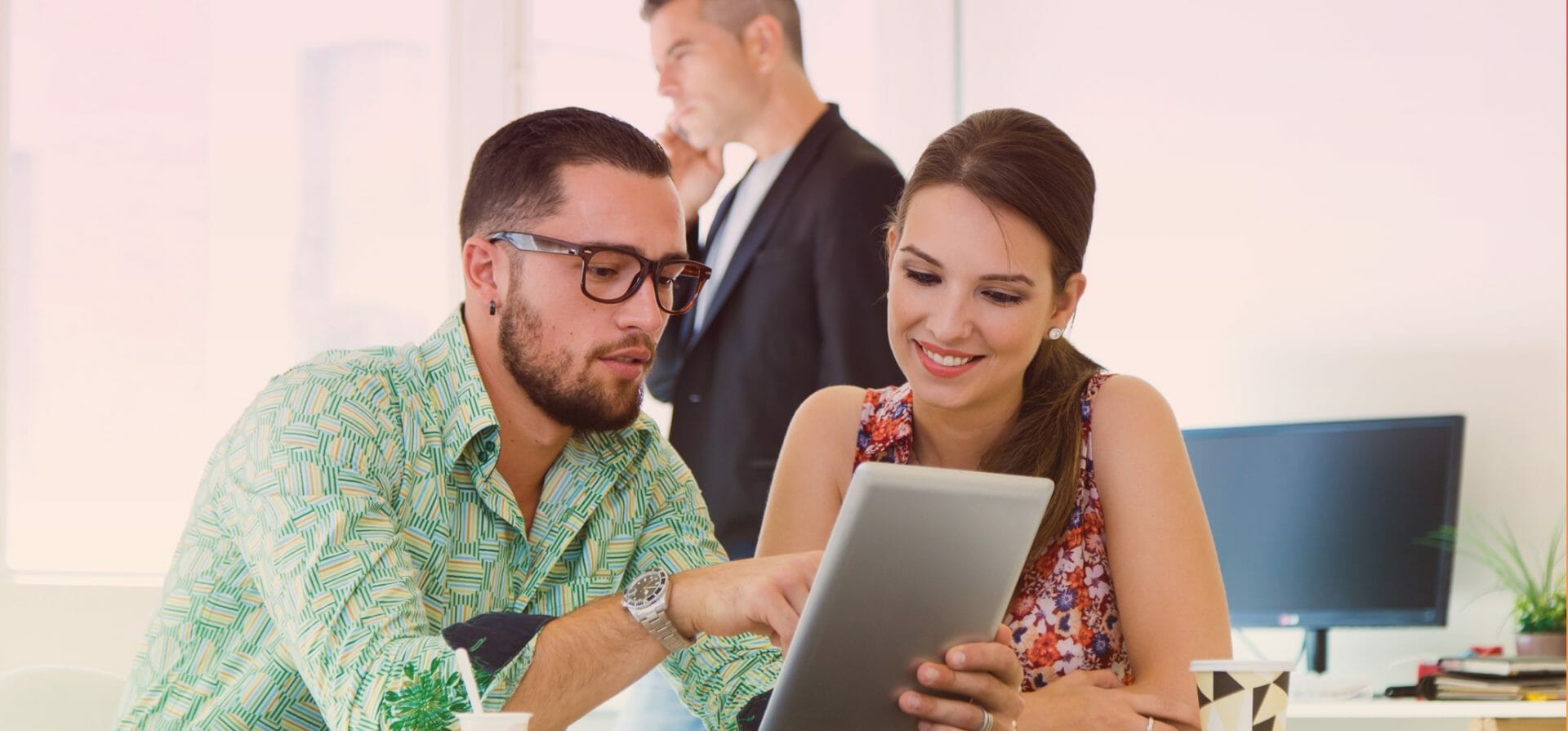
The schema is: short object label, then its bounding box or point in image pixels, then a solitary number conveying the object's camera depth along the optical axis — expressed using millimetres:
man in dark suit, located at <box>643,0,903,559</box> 3123
